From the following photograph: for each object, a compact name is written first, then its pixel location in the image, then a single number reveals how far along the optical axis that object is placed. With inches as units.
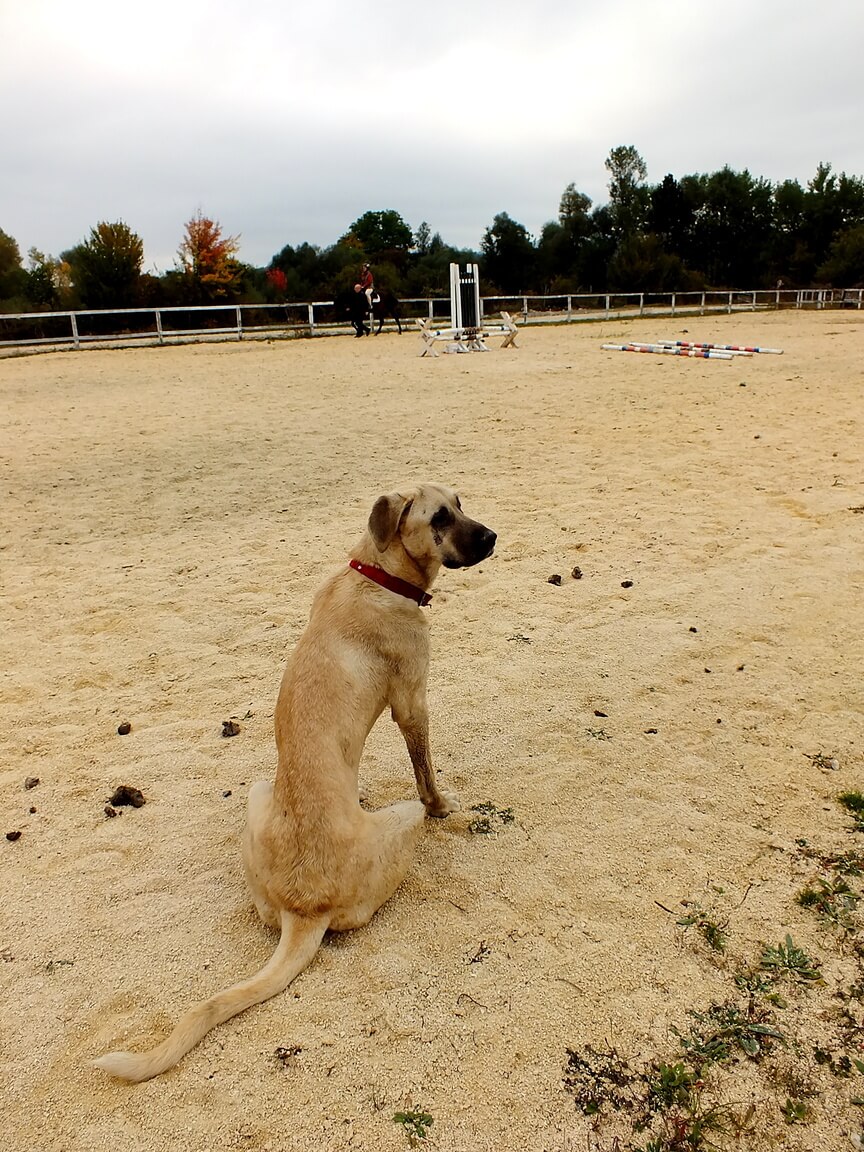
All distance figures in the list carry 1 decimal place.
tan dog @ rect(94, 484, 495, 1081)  102.7
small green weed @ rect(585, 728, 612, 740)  156.6
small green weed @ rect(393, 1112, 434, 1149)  81.7
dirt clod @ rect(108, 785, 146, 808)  141.9
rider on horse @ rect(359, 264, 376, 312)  1058.9
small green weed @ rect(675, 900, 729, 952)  104.2
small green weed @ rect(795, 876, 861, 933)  106.2
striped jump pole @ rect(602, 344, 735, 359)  668.1
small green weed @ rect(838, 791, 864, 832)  127.5
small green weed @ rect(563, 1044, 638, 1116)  84.1
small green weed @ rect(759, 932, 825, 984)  97.7
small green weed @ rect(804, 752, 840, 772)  141.0
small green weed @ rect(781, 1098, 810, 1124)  80.7
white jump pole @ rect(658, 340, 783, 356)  710.5
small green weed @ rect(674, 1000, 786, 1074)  88.0
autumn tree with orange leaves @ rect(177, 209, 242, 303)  1567.4
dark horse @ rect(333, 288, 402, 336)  1071.0
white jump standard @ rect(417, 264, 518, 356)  829.8
